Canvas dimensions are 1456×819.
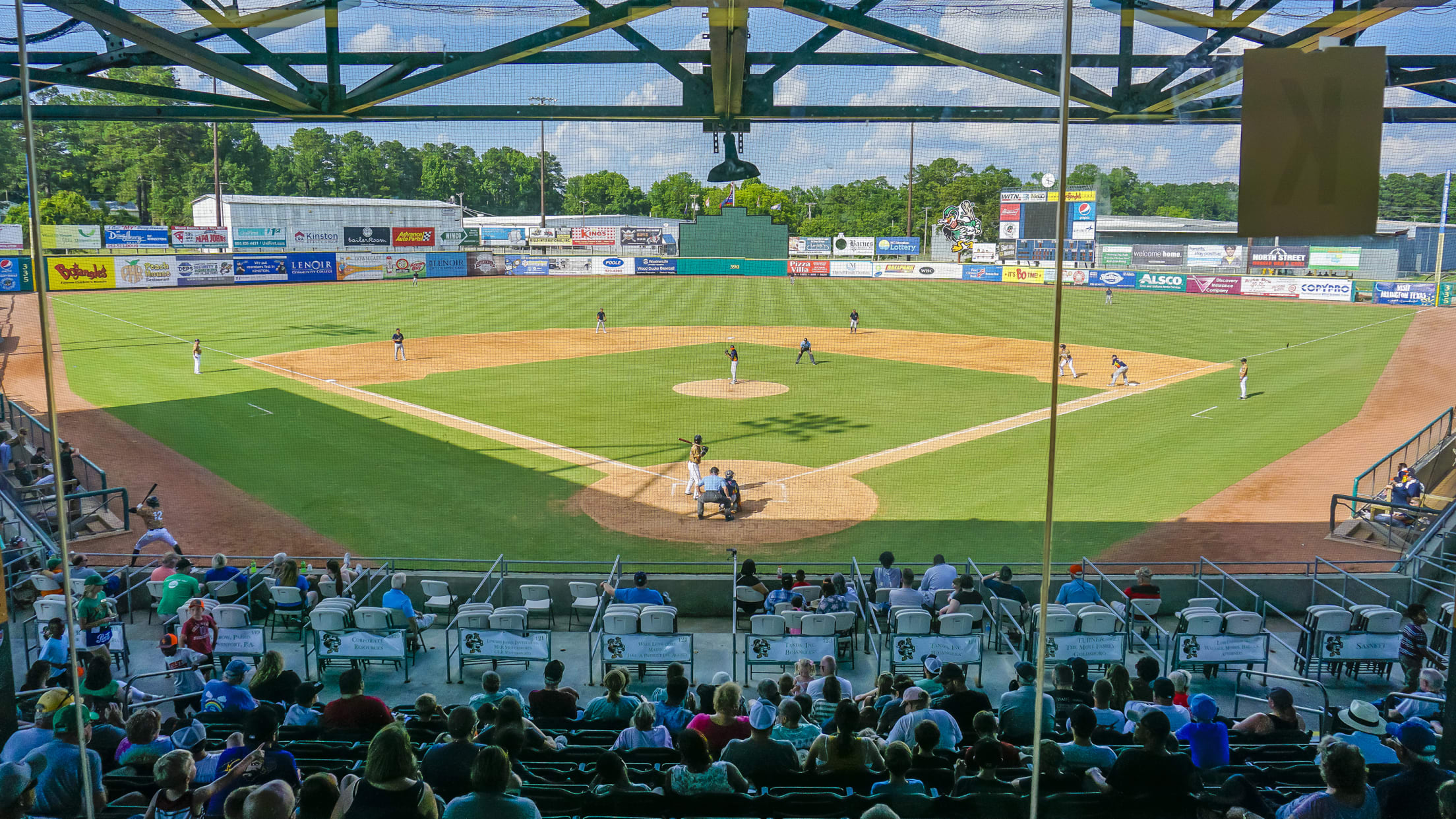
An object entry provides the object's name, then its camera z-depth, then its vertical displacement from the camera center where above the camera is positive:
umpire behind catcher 14.78 -3.30
